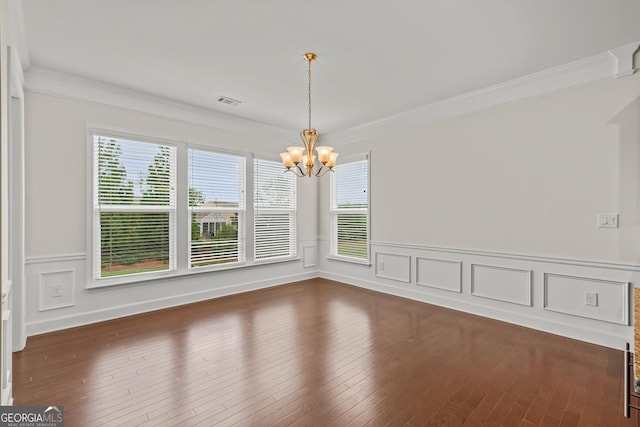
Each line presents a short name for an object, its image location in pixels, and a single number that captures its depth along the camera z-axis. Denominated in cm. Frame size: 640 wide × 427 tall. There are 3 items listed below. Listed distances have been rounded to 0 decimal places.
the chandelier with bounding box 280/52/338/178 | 325
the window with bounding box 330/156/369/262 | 546
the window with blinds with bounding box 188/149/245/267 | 459
